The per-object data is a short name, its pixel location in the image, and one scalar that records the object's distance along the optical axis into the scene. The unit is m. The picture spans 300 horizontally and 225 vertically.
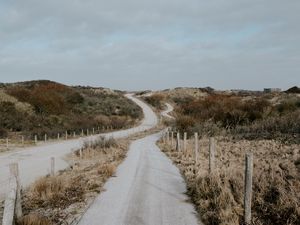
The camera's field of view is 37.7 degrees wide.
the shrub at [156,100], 110.34
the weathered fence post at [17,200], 9.21
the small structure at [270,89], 139.25
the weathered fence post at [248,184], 8.84
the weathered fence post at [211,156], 14.66
